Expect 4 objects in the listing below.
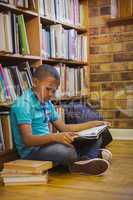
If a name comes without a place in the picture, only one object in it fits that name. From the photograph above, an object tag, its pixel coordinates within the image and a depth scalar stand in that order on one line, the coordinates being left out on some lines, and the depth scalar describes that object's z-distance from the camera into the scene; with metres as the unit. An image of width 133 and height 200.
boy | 1.93
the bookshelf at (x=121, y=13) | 3.08
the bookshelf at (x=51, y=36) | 2.20
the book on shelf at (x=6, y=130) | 2.15
